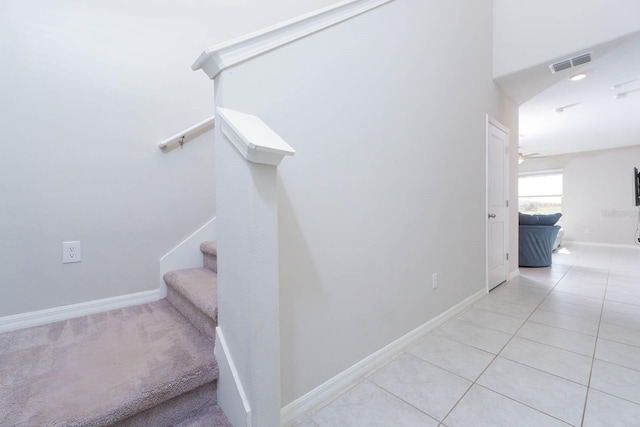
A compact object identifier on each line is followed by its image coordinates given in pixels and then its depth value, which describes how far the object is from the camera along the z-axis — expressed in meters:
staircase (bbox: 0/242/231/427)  0.85
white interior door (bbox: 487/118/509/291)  2.92
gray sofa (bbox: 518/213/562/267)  4.20
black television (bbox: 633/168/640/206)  5.12
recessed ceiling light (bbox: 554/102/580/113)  3.87
